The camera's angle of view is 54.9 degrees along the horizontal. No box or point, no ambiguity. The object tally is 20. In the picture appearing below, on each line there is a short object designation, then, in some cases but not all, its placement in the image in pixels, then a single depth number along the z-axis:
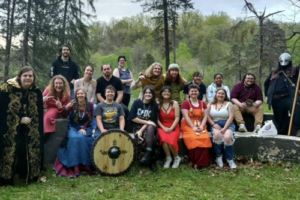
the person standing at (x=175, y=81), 6.09
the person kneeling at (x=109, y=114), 5.13
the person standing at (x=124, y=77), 6.76
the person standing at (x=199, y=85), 6.32
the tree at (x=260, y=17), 16.25
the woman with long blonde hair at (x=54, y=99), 5.15
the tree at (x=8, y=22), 16.80
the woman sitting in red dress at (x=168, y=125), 5.25
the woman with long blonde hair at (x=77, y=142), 4.84
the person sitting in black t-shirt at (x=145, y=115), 5.21
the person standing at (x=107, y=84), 5.95
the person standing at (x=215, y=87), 6.79
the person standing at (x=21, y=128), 4.30
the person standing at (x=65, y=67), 6.29
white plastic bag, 5.54
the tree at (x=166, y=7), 17.07
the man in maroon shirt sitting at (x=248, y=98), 6.38
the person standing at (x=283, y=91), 6.19
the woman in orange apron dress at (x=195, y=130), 5.27
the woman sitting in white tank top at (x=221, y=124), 5.33
